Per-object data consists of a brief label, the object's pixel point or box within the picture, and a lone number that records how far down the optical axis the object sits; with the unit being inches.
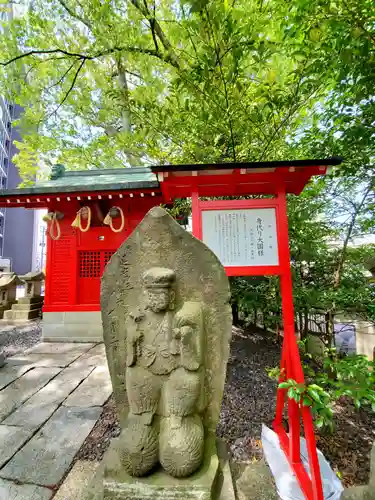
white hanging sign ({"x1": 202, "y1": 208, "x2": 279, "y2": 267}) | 107.7
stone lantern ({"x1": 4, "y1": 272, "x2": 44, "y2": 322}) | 355.9
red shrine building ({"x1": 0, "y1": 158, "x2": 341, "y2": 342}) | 235.8
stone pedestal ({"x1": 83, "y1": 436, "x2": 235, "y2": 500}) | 58.6
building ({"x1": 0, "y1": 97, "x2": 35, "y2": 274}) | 954.1
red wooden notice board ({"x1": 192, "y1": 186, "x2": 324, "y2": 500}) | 83.0
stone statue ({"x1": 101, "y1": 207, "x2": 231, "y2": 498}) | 62.4
